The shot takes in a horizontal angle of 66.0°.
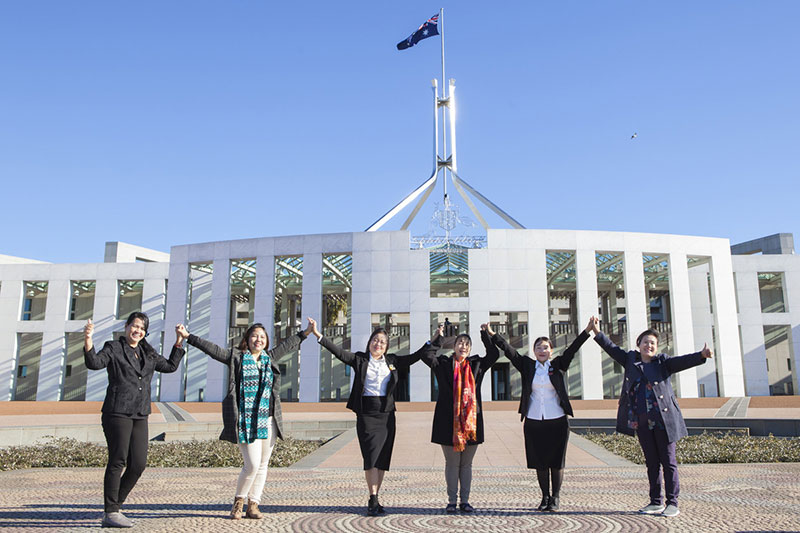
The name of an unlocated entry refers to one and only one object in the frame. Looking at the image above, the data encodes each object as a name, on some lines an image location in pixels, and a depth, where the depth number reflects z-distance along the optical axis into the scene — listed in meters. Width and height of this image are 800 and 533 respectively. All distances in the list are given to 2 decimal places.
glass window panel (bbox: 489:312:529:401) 33.28
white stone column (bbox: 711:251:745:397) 28.88
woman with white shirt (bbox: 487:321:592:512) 5.36
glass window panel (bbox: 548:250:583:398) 30.86
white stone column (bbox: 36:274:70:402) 33.06
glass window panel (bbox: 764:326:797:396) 35.72
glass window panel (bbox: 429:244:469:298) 28.66
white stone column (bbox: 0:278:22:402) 33.33
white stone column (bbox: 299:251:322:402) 27.81
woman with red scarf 5.34
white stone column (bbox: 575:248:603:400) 27.25
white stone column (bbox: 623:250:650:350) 28.23
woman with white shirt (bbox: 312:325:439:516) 5.28
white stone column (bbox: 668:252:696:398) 28.09
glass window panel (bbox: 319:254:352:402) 32.34
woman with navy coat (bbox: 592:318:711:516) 5.24
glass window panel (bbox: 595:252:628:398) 30.75
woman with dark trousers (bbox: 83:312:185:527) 4.84
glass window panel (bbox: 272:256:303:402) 33.03
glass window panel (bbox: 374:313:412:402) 32.50
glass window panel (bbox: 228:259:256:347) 33.56
